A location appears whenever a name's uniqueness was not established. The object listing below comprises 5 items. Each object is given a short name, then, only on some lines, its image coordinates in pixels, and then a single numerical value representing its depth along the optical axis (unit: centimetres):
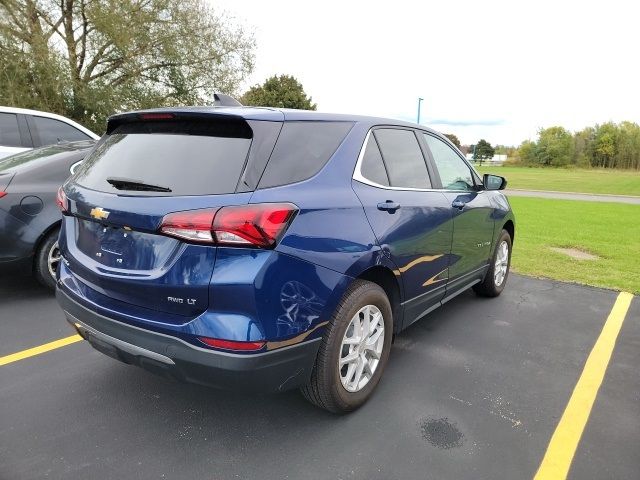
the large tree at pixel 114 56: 1559
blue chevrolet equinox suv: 209
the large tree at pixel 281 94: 3832
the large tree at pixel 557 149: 8331
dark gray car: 415
